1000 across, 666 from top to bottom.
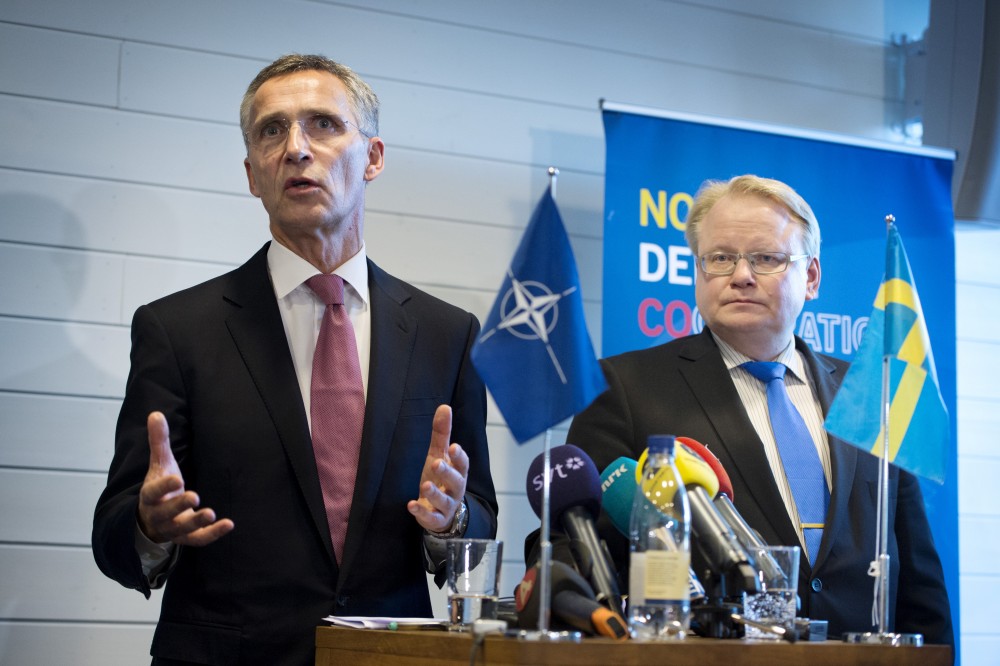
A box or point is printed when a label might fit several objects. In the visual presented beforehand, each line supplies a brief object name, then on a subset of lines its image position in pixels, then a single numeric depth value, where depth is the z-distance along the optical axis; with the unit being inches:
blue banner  145.2
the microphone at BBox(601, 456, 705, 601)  74.5
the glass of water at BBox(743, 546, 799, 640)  66.9
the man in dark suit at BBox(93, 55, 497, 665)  80.0
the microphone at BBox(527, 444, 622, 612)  68.9
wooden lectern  55.9
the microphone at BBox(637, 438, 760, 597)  66.3
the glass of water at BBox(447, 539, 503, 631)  69.4
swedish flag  84.4
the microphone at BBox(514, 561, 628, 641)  60.7
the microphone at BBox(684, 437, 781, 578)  68.7
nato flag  69.4
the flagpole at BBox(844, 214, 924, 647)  67.7
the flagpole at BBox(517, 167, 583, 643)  57.8
